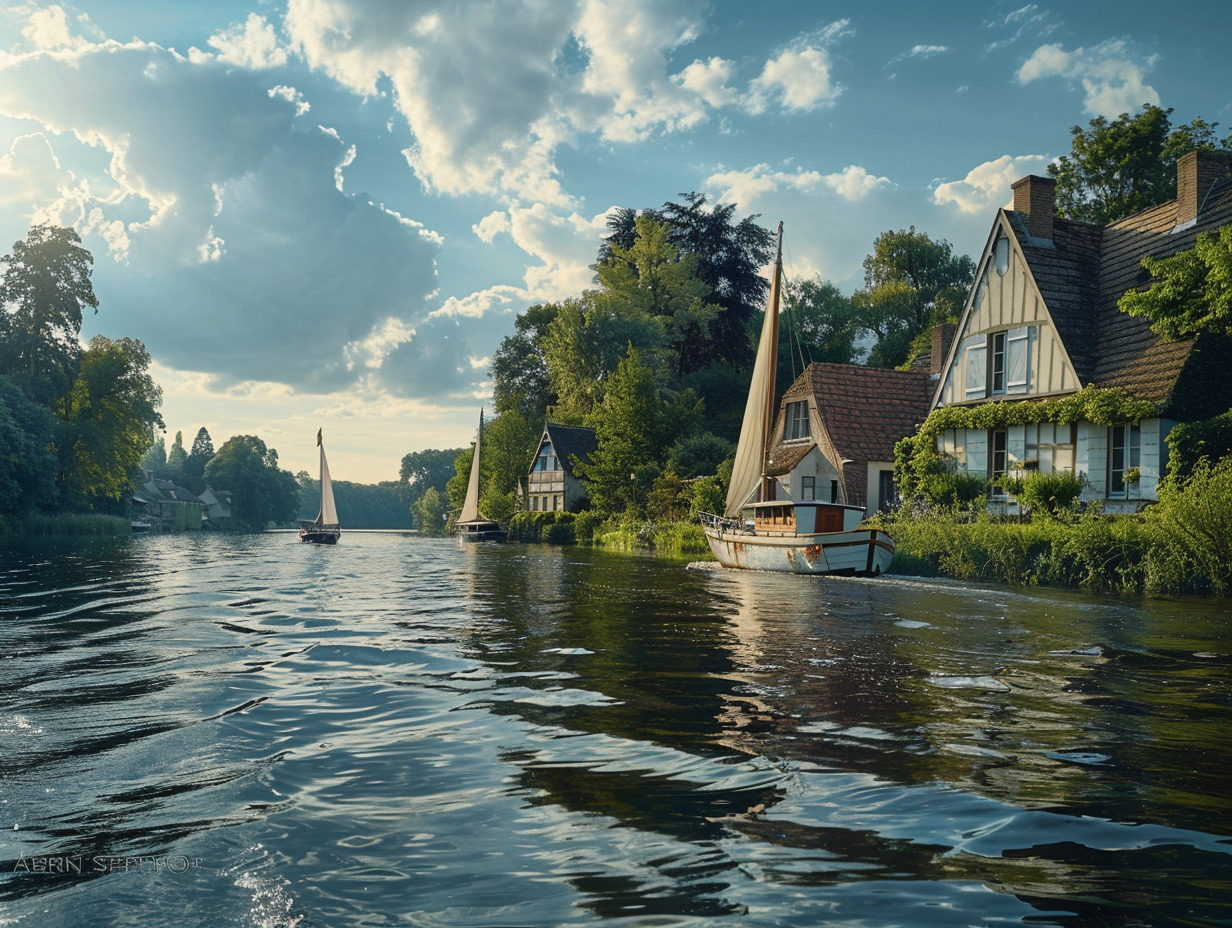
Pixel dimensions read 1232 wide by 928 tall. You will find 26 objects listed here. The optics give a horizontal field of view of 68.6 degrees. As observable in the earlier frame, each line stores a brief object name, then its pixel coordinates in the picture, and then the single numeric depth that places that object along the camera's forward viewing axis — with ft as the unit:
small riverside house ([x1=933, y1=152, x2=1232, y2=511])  81.71
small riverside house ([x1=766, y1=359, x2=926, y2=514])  117.91
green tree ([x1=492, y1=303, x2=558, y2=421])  279.49
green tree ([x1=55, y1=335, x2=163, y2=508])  217.77
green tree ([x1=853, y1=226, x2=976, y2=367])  216.74
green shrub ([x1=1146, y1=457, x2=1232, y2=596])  58.75
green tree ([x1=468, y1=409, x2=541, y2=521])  261.24
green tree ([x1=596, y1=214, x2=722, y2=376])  215.10
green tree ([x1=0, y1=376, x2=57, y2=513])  174.19
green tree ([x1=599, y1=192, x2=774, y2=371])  230.48
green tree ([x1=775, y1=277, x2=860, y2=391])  213.87
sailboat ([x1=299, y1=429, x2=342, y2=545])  189.88
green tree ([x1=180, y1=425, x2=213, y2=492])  469.16
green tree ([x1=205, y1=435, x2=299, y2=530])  437.58
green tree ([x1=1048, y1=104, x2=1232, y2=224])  137.18
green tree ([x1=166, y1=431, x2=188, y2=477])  631.93
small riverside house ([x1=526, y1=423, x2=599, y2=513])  232.73
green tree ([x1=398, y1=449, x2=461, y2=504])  557.13
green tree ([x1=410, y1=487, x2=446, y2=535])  411.54
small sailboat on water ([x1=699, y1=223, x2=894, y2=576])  81.25
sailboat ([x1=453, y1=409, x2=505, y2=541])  214.69
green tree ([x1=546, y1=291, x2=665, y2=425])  206.08
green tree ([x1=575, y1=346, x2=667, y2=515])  180.34
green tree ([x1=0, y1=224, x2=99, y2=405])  211.41
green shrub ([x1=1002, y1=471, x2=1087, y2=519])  84.48
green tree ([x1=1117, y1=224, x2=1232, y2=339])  78.43
